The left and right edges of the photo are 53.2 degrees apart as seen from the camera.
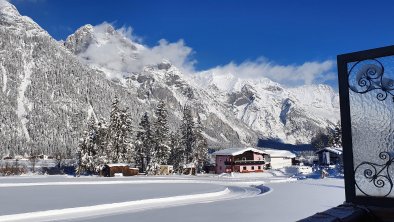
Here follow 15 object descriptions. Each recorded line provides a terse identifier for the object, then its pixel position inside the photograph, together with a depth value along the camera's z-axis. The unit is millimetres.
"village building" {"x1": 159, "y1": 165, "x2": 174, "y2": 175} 70750
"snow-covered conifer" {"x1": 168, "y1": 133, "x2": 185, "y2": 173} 79638
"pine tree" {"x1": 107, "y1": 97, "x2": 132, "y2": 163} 69625
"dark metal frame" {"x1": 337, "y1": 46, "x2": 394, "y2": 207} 5199
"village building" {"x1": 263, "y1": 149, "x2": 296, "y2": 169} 114000
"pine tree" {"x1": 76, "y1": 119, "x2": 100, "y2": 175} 69062
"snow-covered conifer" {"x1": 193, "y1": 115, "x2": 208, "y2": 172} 80312
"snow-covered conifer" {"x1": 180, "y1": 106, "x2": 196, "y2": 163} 79688
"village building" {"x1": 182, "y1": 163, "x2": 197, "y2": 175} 77250
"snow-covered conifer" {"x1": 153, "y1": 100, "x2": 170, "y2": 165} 73312
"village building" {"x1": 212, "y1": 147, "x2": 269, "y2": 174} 80875
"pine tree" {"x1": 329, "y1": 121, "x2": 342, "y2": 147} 101725
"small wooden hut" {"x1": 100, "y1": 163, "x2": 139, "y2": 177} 63594
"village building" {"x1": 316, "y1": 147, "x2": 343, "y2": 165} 83719
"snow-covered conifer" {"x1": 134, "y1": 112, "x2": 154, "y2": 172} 73688
